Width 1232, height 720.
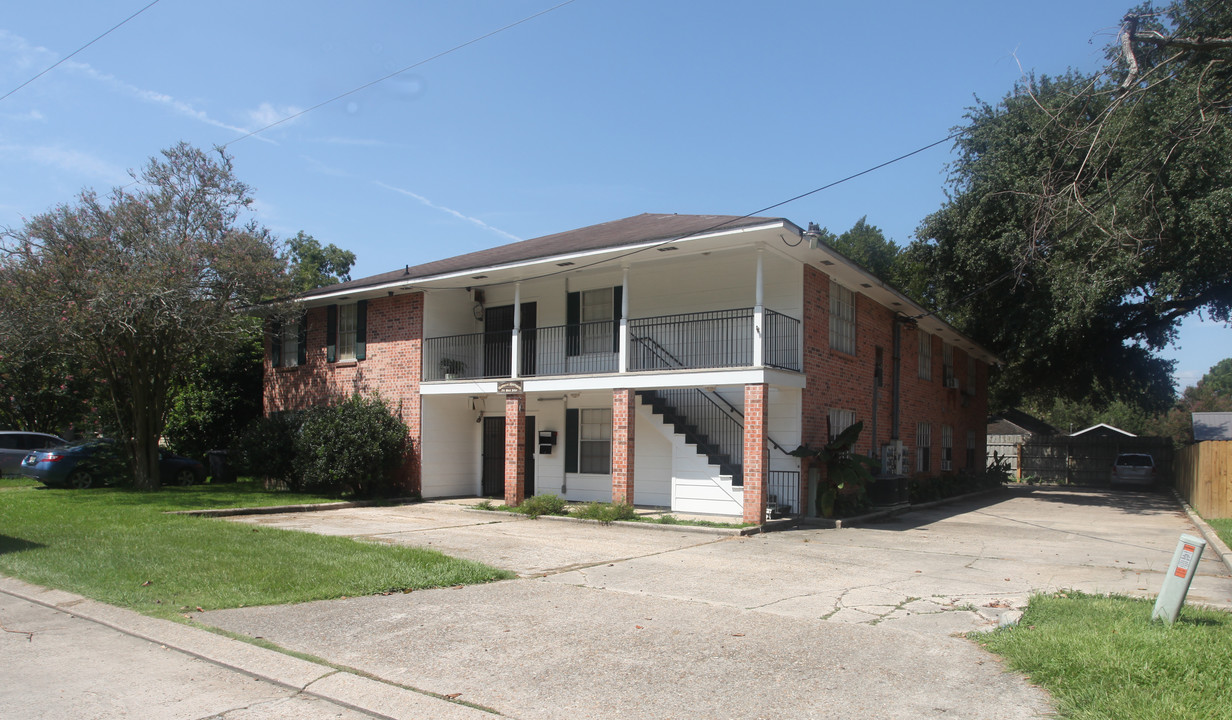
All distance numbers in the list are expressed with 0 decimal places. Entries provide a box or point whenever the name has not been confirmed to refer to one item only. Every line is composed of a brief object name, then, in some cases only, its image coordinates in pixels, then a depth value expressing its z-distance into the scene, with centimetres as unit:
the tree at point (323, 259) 4288
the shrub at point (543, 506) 1494
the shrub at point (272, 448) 1838
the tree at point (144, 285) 1520
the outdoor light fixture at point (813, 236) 1311
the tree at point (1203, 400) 7144
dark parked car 1798
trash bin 2130
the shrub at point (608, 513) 1392
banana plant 1420
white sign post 573
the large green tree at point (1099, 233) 872
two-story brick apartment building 1481
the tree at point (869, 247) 4738
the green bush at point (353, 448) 1708
